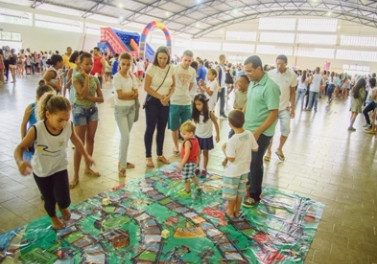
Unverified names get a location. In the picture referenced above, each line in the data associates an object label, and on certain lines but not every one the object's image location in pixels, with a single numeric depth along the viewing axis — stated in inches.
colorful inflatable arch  703.1
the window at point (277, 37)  1261.8
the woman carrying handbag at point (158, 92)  163.5
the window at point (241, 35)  1354.6
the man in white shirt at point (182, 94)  176.2
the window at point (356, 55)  1122.0
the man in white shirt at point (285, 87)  192.8
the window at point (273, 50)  1279.5
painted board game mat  95.3
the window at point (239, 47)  1373.3
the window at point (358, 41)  1117.7
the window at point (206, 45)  1472.7
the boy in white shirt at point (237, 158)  115.3
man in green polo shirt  120.0
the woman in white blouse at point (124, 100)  149.3
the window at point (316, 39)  1186.8
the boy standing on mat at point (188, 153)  139.4
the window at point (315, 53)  1198.2
